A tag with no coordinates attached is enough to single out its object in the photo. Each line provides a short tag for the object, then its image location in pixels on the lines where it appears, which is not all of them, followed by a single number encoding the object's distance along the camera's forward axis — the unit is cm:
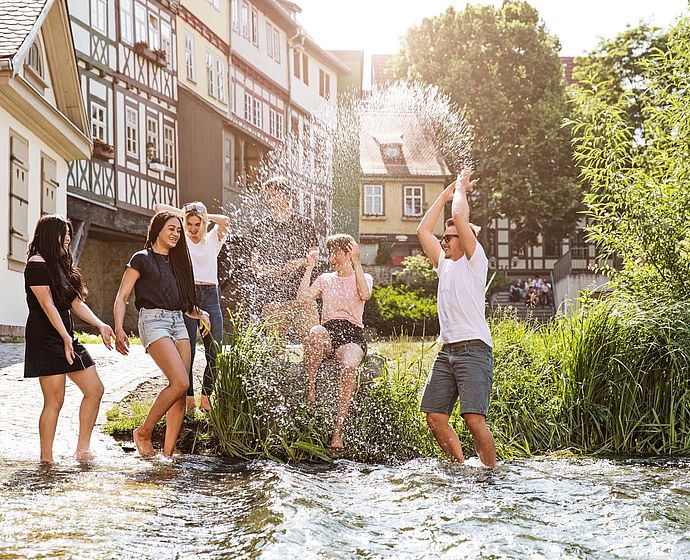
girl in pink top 761
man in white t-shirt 638
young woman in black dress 650
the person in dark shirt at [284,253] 803
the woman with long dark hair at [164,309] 683
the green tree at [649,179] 958
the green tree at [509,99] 4038
